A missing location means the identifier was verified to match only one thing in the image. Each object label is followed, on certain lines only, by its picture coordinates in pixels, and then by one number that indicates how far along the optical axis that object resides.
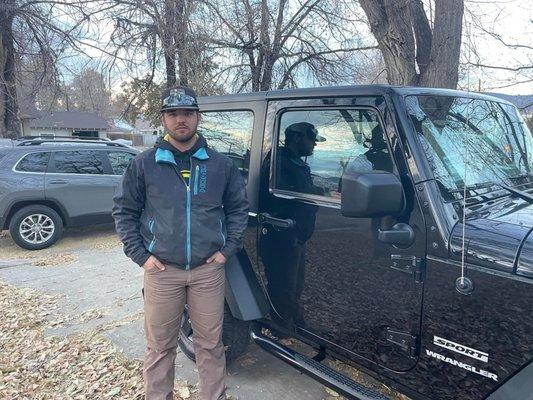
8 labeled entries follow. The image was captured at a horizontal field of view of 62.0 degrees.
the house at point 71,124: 42.97
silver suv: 7.77
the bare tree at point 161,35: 12.34
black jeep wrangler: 1.94
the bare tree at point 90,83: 14.20
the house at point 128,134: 56.03
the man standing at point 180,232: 2.59
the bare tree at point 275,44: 13.10
